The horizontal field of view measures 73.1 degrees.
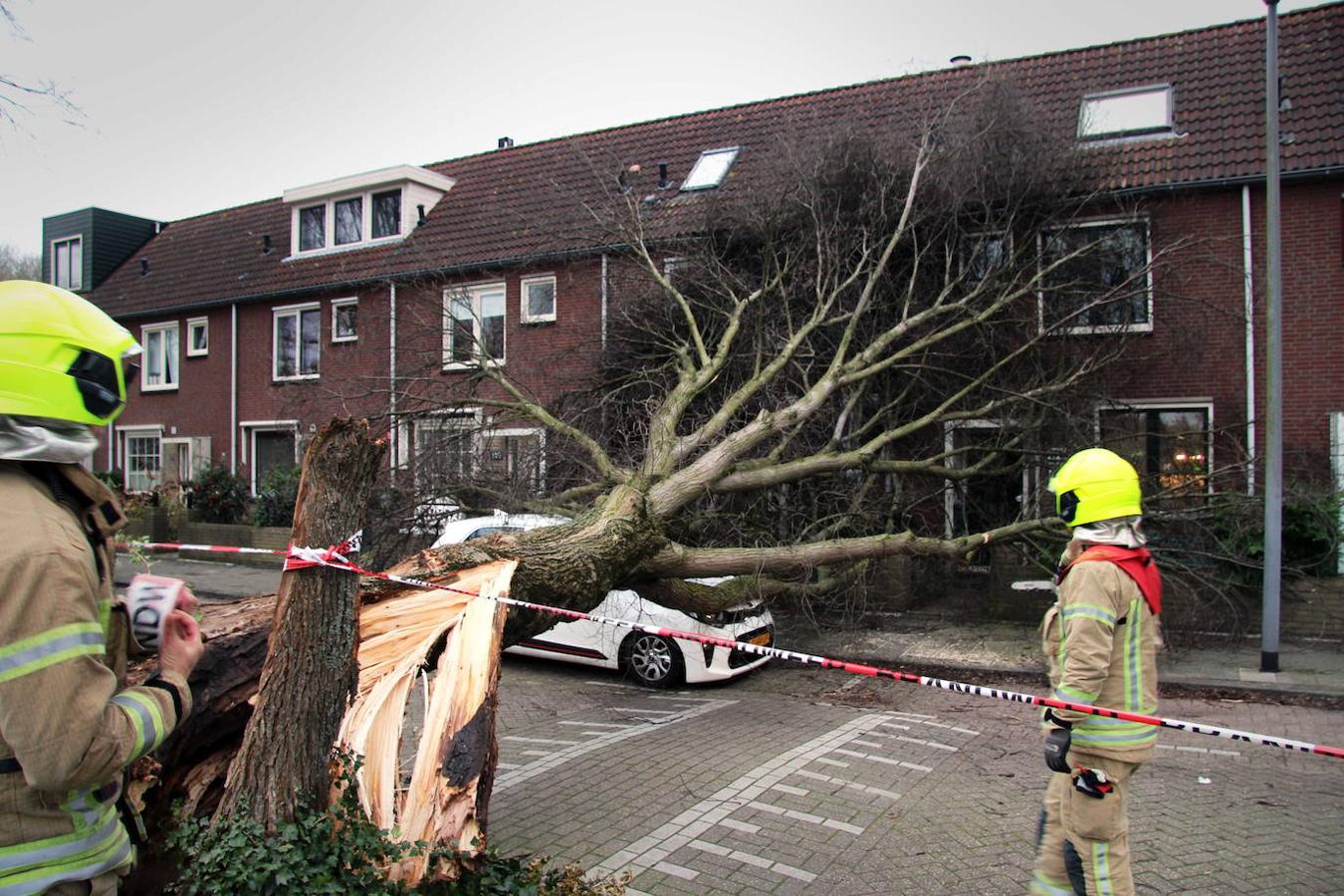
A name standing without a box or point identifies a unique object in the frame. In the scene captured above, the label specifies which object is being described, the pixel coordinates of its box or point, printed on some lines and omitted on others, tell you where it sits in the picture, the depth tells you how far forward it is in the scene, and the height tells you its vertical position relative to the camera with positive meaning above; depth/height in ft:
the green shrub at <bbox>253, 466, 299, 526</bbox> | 62.59 -3.13
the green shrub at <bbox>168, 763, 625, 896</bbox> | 9.01 -4.17
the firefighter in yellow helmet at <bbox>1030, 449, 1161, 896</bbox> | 10.94 -2.74
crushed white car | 28.40 -6.10
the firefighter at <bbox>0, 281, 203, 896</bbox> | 5.72 -1.13
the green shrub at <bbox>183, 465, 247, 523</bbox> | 65.87 -3.04
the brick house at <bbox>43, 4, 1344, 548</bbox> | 39.22 +11.31
